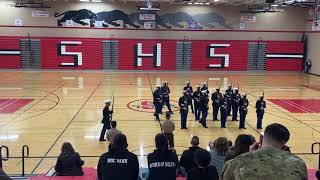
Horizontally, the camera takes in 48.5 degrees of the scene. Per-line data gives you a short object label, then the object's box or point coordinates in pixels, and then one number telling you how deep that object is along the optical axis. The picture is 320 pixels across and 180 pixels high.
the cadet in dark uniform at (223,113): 13.52
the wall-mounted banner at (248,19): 31.95
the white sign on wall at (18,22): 29.69
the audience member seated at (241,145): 4.71
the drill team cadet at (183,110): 13.21
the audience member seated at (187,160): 5.95
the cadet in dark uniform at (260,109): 13.28
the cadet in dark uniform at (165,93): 15.41
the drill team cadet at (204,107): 13.62
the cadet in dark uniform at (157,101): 14.55
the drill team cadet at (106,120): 11.58
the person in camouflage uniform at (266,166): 1.90
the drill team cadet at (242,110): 13.29
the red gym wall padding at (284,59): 32.38
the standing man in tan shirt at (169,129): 9.87
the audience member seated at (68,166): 6.52
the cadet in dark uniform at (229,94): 14.33
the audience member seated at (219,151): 5.70
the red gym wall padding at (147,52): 31.06
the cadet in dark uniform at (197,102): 14.16
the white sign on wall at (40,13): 29.76
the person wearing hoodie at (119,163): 4.54
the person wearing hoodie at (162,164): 4.98
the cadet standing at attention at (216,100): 14.09
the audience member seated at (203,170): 4.24
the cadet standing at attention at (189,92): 14.91
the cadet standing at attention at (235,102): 14.12
